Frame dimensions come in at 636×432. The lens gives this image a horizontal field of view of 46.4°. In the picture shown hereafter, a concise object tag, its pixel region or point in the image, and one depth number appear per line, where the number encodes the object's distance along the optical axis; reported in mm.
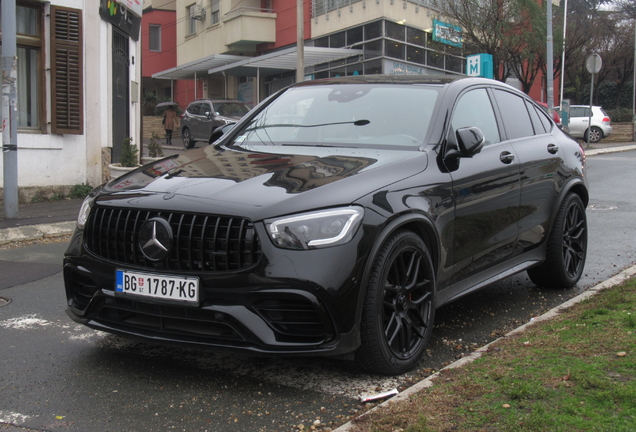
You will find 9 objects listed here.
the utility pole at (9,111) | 9711
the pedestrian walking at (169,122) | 30092
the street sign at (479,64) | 21766
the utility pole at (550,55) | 24625
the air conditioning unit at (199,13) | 40312
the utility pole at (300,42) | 25641
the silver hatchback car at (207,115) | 25575
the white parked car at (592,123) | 30781
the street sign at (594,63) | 25812
